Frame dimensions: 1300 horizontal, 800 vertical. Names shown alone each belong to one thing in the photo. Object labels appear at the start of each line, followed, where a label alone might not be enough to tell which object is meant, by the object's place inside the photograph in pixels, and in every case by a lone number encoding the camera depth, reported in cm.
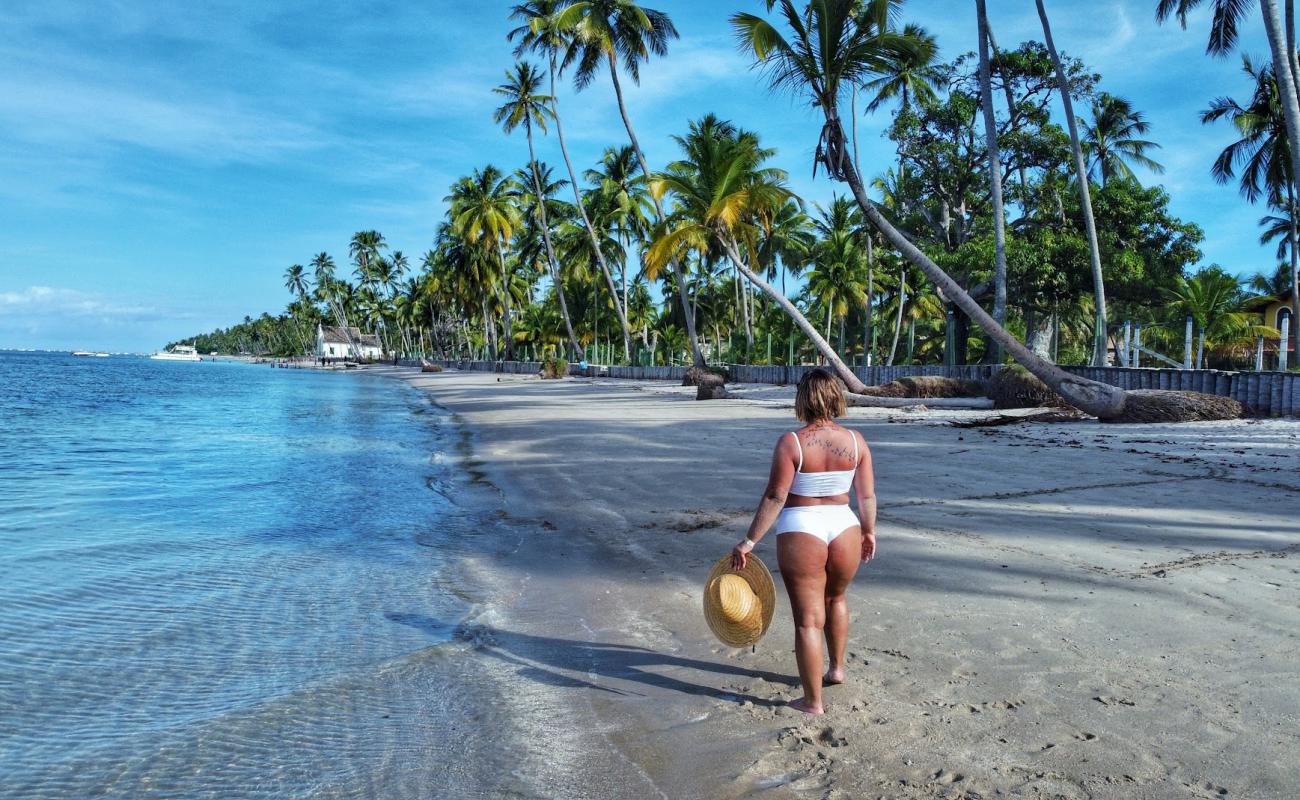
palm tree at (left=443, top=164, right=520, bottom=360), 5531
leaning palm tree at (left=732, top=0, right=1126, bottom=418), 1545
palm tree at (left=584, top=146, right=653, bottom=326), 4628
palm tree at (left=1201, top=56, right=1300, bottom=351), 2783
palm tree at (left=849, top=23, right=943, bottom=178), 2838
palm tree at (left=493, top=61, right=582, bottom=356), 4725
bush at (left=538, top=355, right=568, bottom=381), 4726
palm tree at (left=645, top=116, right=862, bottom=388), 2109
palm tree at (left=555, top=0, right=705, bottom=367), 3228
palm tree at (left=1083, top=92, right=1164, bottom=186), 3125
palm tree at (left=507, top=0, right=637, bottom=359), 4053
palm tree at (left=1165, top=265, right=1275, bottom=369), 3481
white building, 12656
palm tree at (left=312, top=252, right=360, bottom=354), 10931
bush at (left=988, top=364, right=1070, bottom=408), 1644
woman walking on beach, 314
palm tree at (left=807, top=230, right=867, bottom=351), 4144
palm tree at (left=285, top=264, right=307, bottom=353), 12156
